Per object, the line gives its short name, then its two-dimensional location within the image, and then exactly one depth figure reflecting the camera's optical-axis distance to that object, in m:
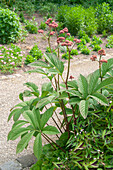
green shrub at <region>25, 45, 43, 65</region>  4.97
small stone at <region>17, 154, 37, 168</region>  2.42
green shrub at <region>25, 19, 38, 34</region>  6.42
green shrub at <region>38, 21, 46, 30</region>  6.68
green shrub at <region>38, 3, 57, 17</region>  7.56
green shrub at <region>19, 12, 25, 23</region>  6.91
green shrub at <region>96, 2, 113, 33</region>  6.87
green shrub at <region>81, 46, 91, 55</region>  5.68
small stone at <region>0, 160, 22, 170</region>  2.37
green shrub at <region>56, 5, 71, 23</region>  6.91
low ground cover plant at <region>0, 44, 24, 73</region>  4.66
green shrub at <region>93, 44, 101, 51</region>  5.85
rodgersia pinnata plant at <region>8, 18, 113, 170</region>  1.75
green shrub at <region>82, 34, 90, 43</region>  6.29
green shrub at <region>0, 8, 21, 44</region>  5.62
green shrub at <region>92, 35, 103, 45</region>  6.24
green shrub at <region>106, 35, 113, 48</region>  6.09
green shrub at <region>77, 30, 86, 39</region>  6.43
